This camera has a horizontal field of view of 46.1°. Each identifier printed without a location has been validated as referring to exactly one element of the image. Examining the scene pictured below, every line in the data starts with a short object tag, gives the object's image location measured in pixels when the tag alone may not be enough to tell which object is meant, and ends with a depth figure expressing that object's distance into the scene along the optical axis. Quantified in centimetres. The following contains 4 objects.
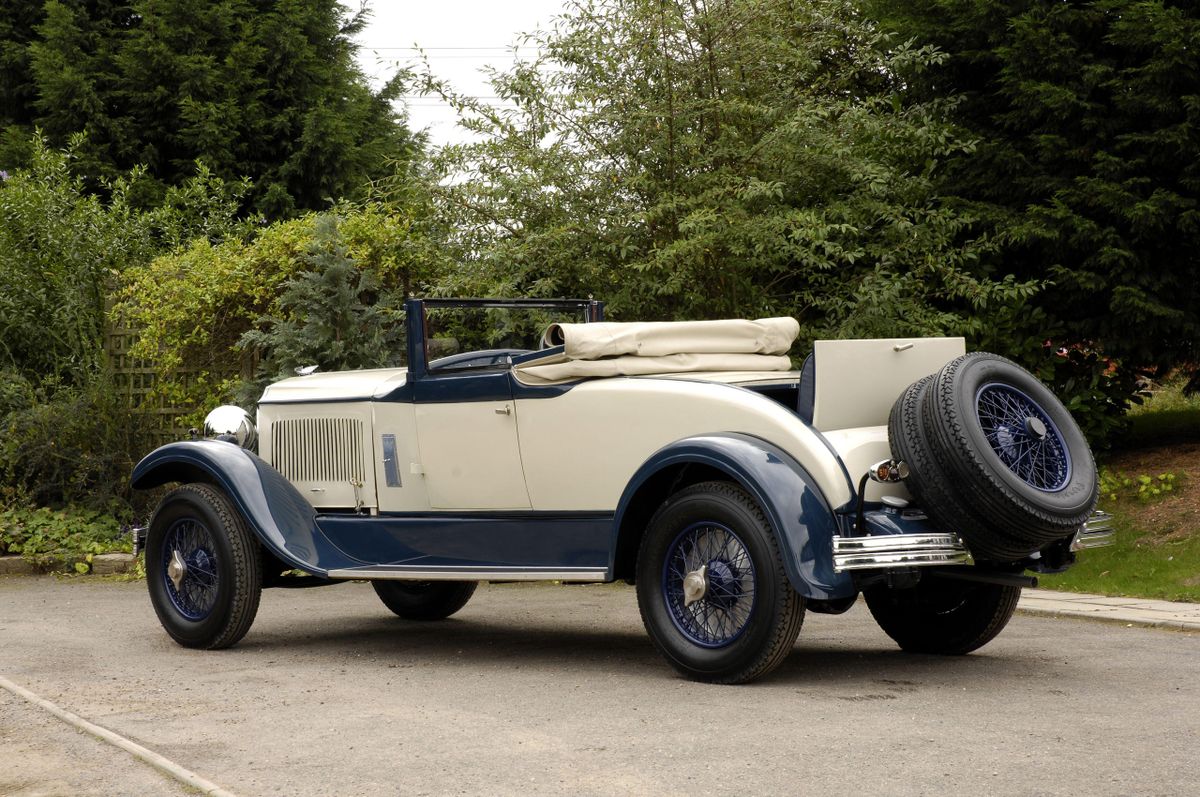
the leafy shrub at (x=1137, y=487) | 1066
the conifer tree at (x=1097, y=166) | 1032
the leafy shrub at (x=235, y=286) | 1146
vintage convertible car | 563
